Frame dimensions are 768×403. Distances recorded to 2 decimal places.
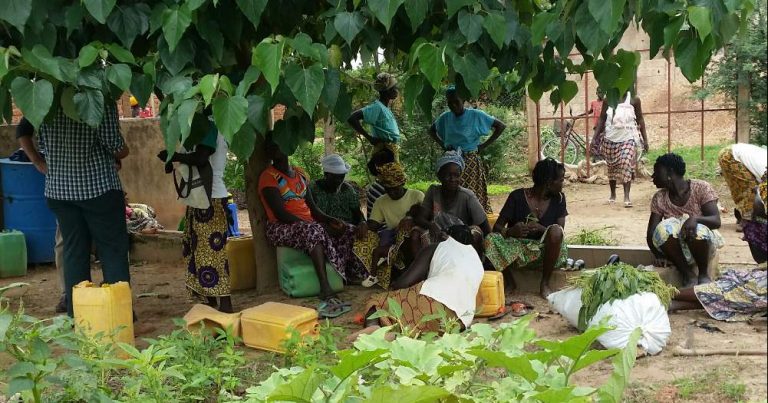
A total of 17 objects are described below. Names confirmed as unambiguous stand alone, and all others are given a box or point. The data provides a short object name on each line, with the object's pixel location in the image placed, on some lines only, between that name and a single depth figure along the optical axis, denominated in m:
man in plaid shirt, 4.52
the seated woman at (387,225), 5.62
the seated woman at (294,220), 5.43
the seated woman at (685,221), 4.94
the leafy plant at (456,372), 1.70
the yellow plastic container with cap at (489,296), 4.89
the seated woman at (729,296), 4.43
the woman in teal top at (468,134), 6.48
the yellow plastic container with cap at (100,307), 4.12
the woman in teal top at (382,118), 6.91
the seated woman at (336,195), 5.98
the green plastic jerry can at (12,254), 6.81
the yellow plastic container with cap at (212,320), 4.41
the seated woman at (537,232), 5.31
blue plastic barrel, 7.02
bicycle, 13.21
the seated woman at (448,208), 5.32
